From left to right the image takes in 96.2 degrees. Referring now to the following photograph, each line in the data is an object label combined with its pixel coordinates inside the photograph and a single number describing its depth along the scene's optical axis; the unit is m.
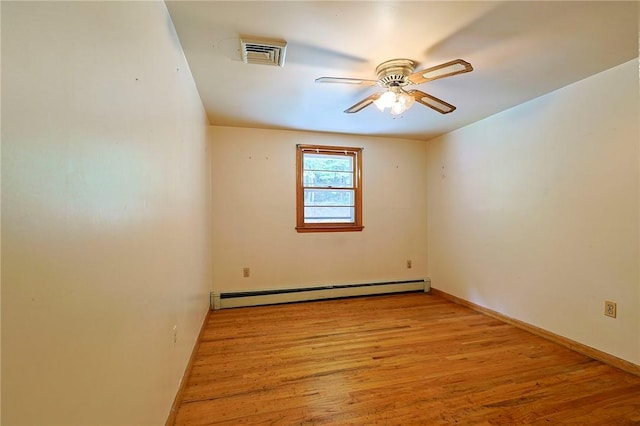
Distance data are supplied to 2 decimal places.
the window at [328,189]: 3.87
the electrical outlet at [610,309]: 2.17
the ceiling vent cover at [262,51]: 1.76
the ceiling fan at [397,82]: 1.99
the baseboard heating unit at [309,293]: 3.54
